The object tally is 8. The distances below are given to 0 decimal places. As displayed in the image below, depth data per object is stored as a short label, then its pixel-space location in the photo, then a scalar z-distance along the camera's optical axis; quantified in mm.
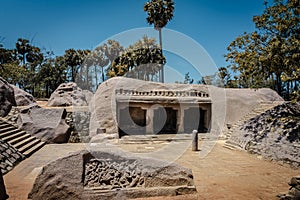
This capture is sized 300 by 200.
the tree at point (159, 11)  26062
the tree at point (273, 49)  9531
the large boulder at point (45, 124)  13609
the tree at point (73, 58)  36688
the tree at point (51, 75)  36562
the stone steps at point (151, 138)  14172
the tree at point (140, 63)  26312
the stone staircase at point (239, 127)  12727
